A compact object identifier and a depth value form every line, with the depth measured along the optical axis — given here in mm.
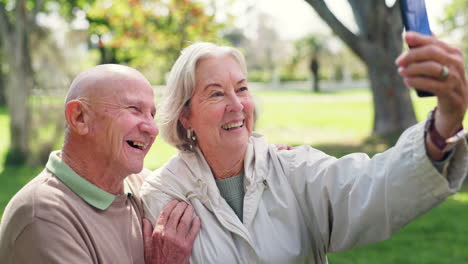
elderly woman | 1804
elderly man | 2234
